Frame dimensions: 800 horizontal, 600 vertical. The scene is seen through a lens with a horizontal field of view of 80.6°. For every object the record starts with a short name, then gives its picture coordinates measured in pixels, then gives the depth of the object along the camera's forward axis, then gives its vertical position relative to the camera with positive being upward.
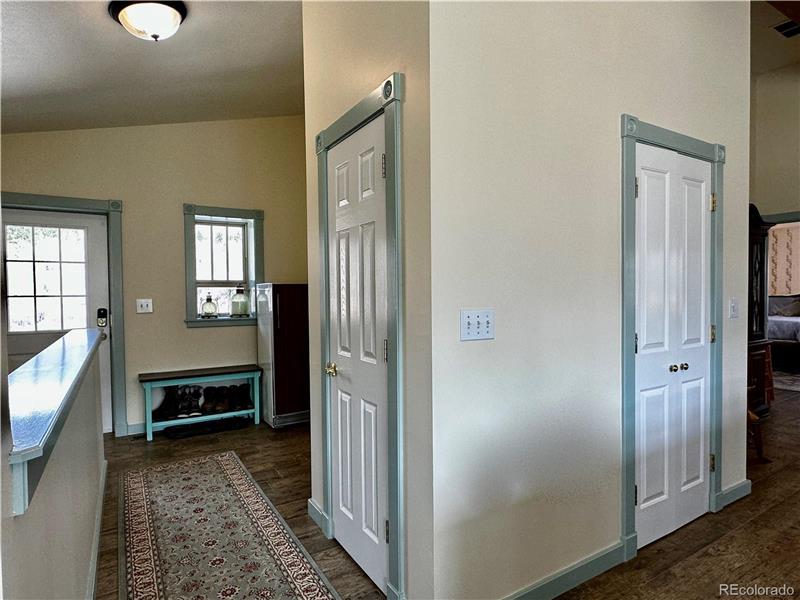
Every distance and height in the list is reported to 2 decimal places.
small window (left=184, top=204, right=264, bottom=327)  4.55 +0.38
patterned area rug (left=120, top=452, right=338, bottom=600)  2.09 -1.29
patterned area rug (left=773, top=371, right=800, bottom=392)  6.01 -1.28
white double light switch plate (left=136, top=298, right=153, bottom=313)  4.32 -0.10
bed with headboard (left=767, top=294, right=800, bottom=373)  7.03 -0.83
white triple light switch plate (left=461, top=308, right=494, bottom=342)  1.74 -0.13
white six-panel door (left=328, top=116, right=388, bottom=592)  2.01 -0.25
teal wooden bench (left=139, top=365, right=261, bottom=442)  4.13 -0.79
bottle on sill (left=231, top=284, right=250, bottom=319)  4.84 -0.11
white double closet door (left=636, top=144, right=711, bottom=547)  2.32 -0.28
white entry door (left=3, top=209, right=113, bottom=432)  3.87 +0.15
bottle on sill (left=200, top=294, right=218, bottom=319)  4.71 -0.15
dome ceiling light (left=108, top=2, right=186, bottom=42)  2.31 +1.39
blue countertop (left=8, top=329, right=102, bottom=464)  0.98 -0.29
